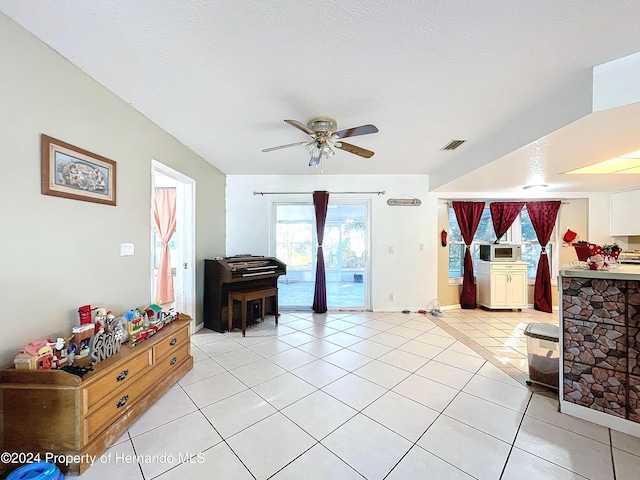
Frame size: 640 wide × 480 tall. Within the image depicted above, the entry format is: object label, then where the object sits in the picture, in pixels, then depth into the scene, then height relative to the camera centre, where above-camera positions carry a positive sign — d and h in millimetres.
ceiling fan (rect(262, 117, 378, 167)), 2180 +912
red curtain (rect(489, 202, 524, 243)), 4766 +451
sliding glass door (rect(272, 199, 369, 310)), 4770 -151
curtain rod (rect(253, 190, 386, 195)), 4570 +808
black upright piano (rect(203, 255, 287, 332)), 3549 -606
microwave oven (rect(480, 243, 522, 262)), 4641 -251
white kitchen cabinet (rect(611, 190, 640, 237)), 4250 +420
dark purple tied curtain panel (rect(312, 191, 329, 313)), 4535 -320
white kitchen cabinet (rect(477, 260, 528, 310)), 4598 -841
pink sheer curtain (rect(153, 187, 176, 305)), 4141 -249
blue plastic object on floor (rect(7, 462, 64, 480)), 1220 -1141
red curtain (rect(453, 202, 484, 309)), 4816 +135
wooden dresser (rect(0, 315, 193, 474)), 1350 -953
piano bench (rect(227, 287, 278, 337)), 3408 -807
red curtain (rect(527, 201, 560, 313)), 4703 +22
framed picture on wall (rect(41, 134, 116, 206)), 1593 +453
